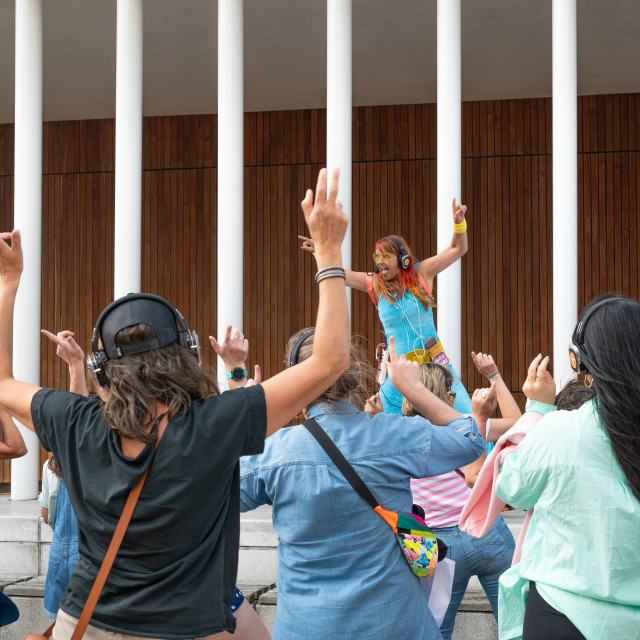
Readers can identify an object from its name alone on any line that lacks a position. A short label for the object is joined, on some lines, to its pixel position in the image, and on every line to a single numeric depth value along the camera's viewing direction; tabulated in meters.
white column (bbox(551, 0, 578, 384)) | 7.63
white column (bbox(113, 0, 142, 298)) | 8.20
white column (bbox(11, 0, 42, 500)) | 8.08
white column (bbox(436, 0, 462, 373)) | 7.77
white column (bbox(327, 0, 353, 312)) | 7.98
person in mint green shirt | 2.14
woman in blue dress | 6.45
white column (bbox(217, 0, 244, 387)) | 8.09
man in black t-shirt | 2.02
